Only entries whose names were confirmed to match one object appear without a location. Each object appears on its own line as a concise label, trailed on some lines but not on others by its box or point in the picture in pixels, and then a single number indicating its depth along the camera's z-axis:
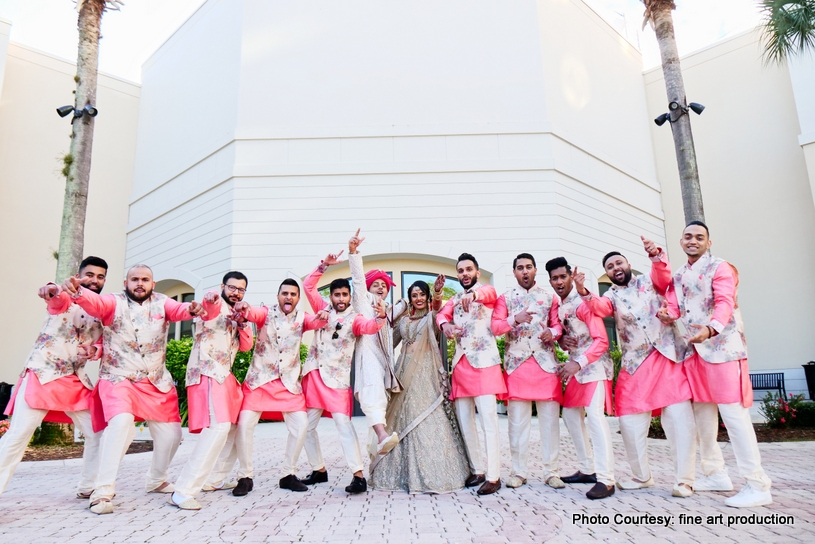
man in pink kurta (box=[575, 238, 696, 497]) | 4.02
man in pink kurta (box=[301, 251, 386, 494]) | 4.57
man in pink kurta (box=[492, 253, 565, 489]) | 4.52
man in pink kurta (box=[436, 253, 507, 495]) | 4.52
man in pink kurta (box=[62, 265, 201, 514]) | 3.93
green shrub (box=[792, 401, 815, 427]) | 7.47
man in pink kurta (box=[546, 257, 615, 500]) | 4.17
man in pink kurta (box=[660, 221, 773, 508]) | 3.68
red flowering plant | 7.29
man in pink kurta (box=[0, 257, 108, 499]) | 3.81
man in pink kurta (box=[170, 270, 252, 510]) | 4.07
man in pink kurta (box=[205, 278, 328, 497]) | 4.54
